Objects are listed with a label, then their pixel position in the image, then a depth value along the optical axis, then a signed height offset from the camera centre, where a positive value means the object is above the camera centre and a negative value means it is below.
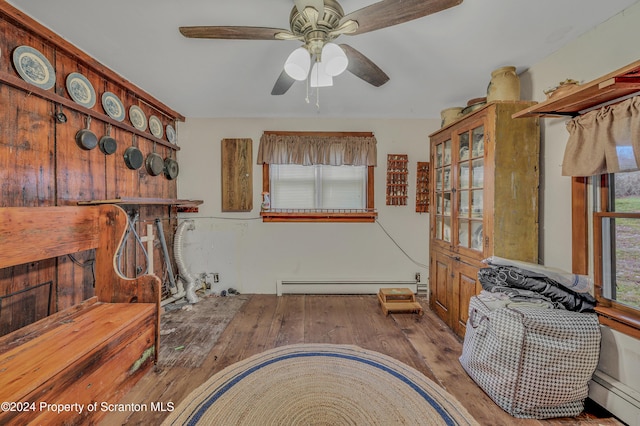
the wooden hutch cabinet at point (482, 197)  1.99 +0.13
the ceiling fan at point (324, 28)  1.24 +1.01
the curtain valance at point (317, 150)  3.40 +0.83
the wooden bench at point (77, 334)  1.15 -0.71
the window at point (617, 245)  1.55 -0.22
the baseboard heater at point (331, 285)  3.44 -1.00
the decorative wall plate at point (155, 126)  2.98 +1.03
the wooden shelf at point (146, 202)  2.04 +0.11
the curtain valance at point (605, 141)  1.37 +0.41
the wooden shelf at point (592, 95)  1.26 +0.67
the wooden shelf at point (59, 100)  1.62 +0.85
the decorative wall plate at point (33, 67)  1.69 +1.01
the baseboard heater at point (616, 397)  1.45 -1.11
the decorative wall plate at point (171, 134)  3.29 +1.04
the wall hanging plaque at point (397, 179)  3.46 +0.45
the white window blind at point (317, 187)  3.54 +0.35
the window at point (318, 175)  3.41 +0.51
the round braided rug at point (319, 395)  1.50 -1.20
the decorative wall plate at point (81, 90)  2.03 +1.02
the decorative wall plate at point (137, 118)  2.69 +1.03
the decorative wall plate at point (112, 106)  2.35 +1.02
